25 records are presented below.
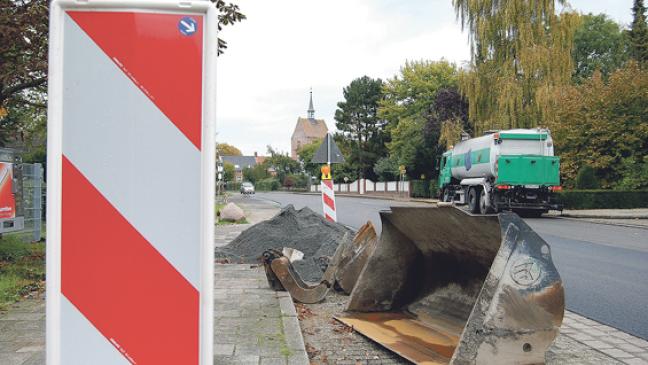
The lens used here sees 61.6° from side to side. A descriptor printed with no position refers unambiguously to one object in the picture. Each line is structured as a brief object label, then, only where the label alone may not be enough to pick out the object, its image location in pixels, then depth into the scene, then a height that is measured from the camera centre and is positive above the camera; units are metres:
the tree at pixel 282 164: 100.81 +2.99
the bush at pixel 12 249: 8.59 -1.22
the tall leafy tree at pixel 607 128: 27.16 +2.81
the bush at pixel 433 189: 42.71 -0.59
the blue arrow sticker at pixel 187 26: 1.64 +0.46
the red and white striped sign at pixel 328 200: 13.25 -0.49
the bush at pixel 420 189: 45.28 -0.63
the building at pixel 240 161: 136.50 +4.83
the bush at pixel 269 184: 96.56 -0.78
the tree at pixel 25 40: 6.77 +1.80
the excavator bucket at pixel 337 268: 6.24 -1.05
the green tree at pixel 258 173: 104.81 +1.30
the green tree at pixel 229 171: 102.17 +1.61
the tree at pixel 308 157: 89.76 +4.31
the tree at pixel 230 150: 131.21 +7.55
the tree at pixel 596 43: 58.62 +15.35
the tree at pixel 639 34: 50.29 +14.48
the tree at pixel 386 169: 57.97 +1.32
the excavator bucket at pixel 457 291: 3.46 -0.87
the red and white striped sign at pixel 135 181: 1.64 -0.01
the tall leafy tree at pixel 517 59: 26.31 +6.14
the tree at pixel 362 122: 68.56 +7.79
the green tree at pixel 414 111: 46.41 +7.29
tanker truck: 19.77 +0.38
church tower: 147.75 +14.33
